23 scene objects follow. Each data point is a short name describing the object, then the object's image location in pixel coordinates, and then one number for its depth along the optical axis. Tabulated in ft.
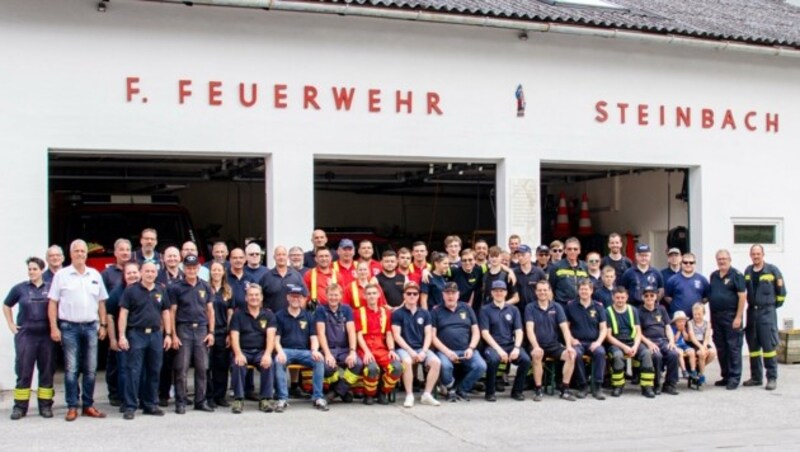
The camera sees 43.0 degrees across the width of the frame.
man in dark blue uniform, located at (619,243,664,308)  42.27
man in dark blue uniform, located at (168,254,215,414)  34.88
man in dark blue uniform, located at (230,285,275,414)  35.45
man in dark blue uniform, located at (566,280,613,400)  39.47
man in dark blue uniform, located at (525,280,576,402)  38.88
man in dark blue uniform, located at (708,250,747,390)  41.81
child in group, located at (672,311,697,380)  41.39
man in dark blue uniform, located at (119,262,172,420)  34.12
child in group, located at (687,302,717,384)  41.55
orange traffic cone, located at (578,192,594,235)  63.21
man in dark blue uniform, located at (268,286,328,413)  36.22
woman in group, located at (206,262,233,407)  36.22
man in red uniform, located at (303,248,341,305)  38.47
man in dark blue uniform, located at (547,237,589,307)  41.50
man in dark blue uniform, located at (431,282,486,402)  37.86
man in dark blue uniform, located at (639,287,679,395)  40.27
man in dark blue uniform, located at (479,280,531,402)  38.34
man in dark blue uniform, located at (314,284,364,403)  36.88
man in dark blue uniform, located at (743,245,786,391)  42.45
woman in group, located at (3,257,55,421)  33.60
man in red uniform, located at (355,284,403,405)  36.88
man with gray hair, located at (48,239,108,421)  33.53
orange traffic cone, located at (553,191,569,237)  63.36
